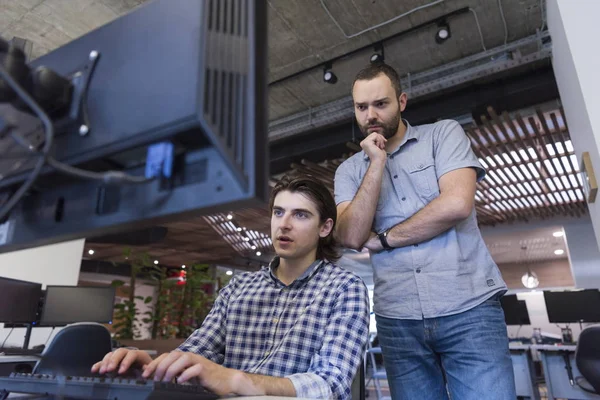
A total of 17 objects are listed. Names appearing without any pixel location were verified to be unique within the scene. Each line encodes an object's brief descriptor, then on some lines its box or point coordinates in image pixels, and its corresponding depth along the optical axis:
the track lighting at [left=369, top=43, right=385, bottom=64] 4.20
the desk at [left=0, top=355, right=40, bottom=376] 2.88
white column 1.86
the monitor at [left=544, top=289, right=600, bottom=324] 5.26
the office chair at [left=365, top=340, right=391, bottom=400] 5.72
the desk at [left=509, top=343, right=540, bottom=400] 4.97
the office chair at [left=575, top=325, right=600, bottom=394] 3.78
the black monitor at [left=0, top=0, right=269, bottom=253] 0.52
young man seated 0.80
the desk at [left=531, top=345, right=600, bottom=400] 4.61
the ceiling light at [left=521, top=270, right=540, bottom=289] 10.76
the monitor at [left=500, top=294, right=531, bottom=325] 6.03
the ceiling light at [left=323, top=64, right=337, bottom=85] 4.54
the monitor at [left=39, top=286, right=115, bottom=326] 3.99
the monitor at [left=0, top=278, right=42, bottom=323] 3.62
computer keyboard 0.56
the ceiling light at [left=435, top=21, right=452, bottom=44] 3.87
